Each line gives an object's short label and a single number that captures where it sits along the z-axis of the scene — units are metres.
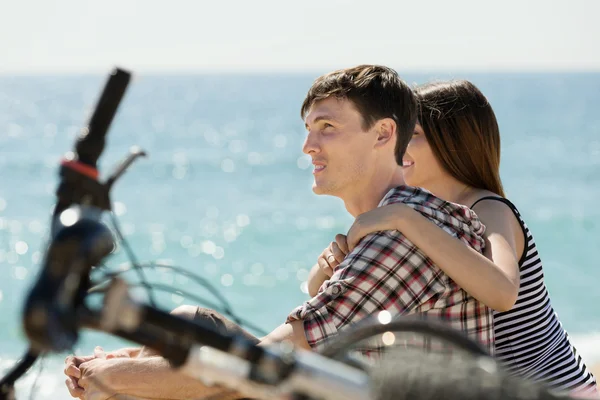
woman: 3.22
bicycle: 2.05
